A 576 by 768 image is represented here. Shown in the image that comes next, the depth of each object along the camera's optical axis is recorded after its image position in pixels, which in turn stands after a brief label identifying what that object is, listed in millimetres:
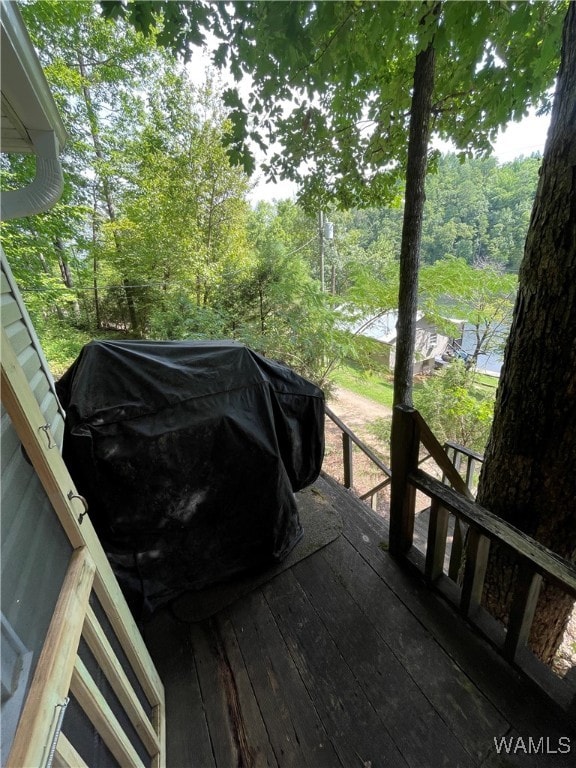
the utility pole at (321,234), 12444
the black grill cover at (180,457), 1438
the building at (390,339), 7922
